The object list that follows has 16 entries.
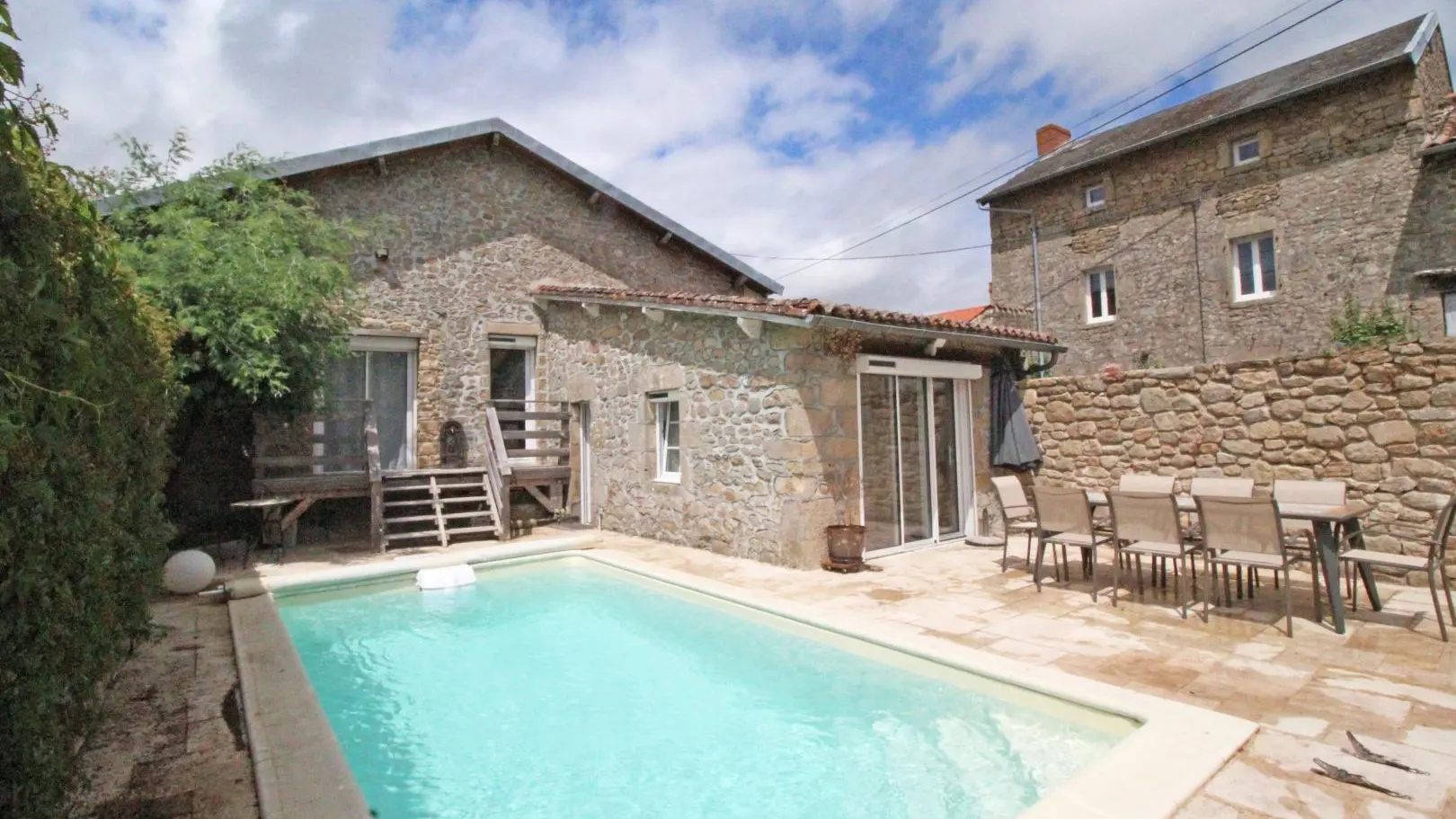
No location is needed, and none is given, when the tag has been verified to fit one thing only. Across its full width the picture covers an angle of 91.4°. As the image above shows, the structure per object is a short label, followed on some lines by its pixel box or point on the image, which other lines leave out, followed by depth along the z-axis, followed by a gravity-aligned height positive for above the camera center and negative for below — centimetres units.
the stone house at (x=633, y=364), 757 +103
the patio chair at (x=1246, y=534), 480 -73
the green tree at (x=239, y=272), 746 +196
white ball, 657 -112
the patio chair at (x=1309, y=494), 567 -53
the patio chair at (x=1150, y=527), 532 -74
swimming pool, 326 -160
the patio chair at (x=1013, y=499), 716 -66
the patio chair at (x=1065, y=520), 601 -75
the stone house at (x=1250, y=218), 1173 +414
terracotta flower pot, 718 -107
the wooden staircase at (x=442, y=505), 958 -85
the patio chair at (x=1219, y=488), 620 -52
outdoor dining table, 476 -76
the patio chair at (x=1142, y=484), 689 -52
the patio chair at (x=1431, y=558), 455 -89
